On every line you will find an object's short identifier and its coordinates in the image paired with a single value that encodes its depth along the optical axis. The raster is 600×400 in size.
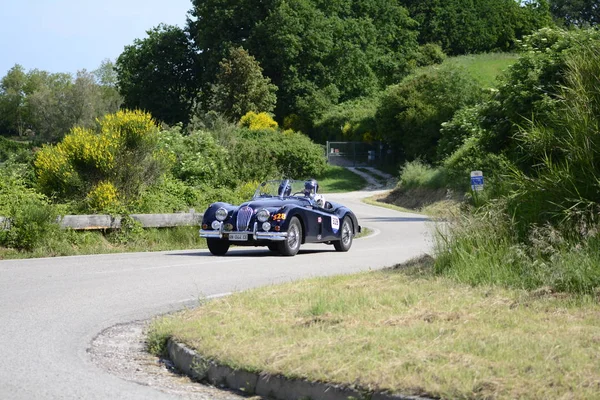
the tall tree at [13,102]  120.88
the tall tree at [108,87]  103.22
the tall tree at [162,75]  82.12
